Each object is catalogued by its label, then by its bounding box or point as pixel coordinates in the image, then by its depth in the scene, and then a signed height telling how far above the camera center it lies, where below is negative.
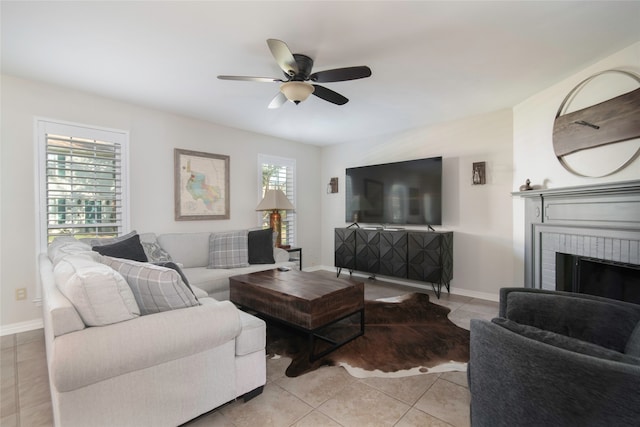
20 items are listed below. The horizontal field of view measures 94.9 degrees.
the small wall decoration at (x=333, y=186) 5.71 +0.53
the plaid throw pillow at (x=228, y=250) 3.75 -0.48
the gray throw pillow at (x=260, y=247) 3.95 -0.46
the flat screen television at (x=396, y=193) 4.23 +0.31
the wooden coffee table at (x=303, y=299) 2.35 -0.75
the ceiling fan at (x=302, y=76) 2.09 +1.07
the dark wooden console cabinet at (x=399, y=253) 3.95 -0.60
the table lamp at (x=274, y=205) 4.42 +0.13
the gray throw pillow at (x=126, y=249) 2.60 -0.32
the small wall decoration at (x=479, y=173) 3.95 +0.53
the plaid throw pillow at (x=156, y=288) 1.56 -0.40
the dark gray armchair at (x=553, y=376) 0.86 -0.55
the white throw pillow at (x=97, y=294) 1.32 -0.37
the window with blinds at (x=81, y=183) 3.07 +0.35
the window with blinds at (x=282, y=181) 5.02 +0.57
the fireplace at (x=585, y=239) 2.22 -0.24
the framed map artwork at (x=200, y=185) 4.04 +0.41
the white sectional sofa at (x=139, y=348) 1.25 -0.65
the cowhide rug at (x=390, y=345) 2.26 -1.17
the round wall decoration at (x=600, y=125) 2.27 +0.74
